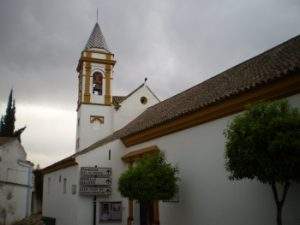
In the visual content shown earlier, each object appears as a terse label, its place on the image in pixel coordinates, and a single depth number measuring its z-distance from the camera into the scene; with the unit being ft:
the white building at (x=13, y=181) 60.37
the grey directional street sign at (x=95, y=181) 45.30
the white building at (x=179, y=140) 29.58
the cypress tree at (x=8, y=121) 91.41
